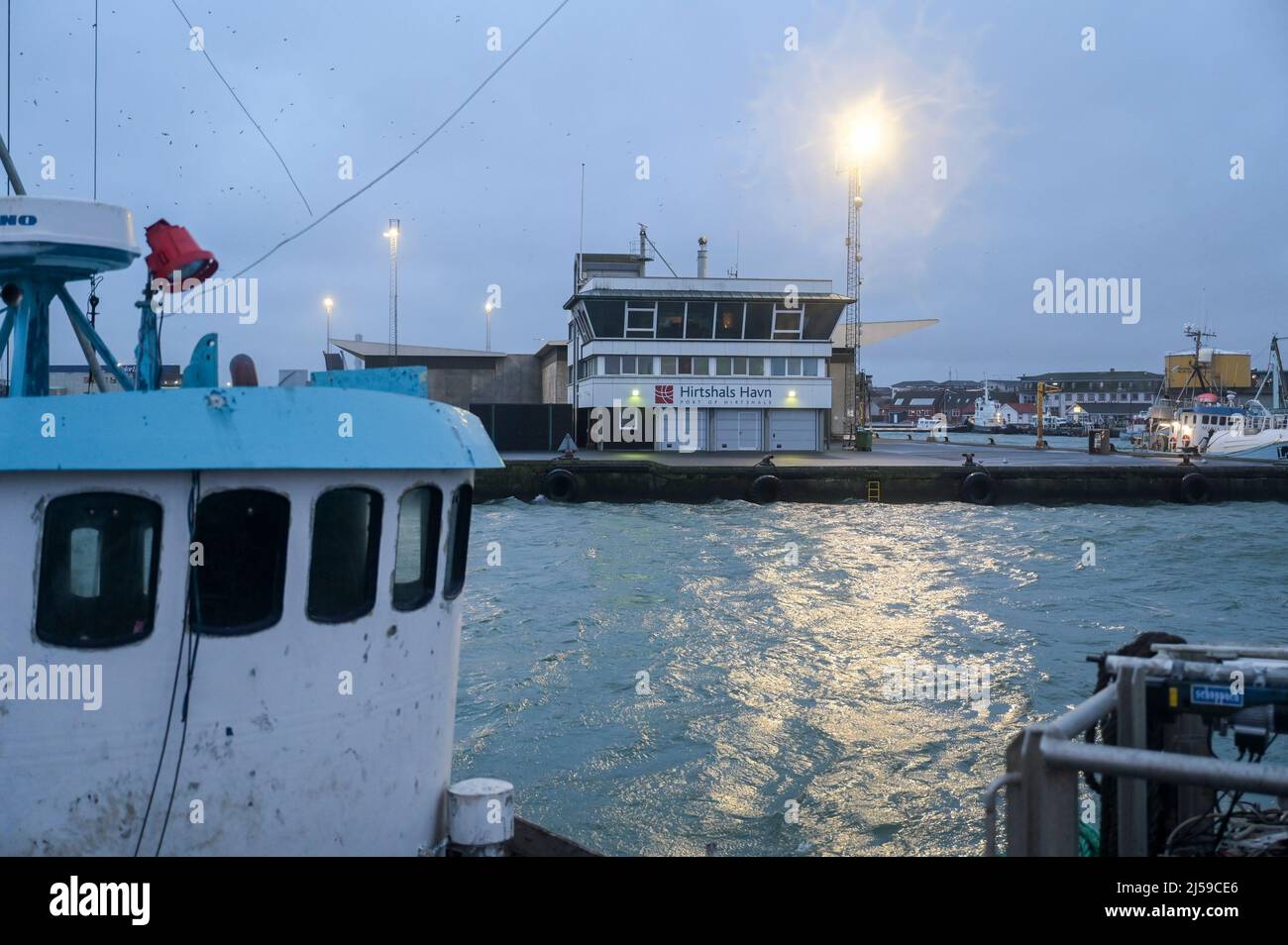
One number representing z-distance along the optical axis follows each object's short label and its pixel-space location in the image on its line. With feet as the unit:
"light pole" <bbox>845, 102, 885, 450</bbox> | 187.62
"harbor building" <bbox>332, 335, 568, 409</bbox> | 220.64
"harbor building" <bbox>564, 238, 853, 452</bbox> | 182.39
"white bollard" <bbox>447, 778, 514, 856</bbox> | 22.40
